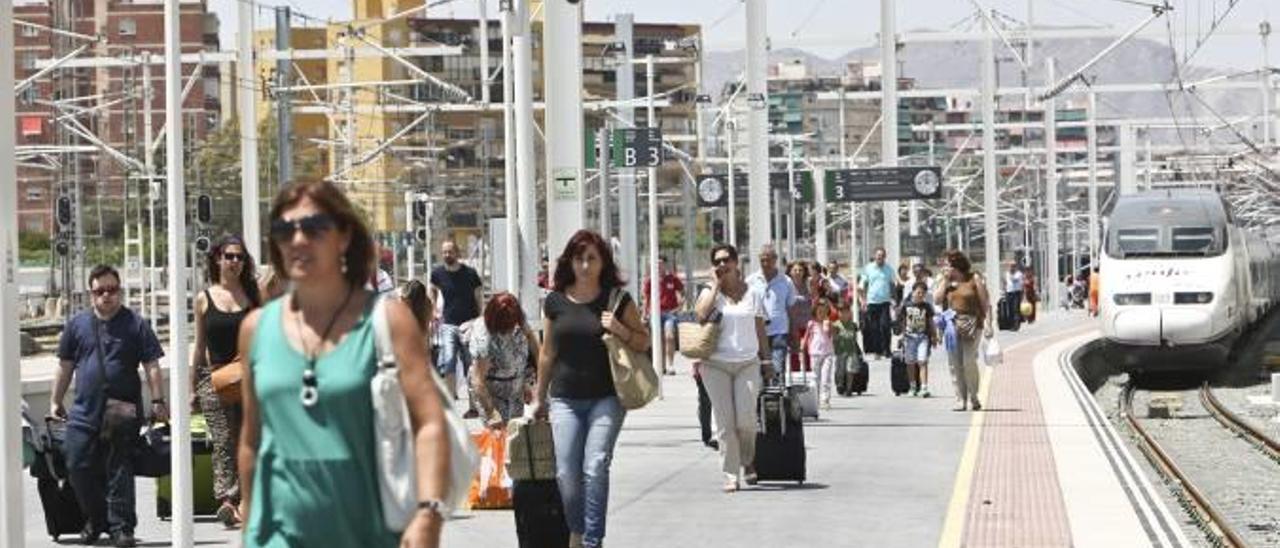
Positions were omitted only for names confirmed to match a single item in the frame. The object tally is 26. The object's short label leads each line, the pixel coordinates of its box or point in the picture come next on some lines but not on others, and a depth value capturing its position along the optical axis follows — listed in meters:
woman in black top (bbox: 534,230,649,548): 13.68
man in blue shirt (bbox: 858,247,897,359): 42.75
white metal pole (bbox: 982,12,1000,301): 60.91
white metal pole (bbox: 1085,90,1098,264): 90.19
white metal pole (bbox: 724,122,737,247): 53.19
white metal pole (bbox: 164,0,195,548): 13.39
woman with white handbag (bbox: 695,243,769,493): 18.27
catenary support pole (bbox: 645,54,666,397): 32.81
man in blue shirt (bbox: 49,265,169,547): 15.70
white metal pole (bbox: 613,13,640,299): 38.66
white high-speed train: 42.78
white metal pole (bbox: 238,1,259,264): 38.38
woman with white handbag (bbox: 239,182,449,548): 7.06
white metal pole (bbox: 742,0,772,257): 34.38
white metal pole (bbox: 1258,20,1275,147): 64.50
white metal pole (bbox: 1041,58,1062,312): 74.19
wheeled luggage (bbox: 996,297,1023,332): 62.06
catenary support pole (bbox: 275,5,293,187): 38.06
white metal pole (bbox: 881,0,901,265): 50.59
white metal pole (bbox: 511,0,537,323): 24.61
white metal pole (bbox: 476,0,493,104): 45.84
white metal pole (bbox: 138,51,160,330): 43.56
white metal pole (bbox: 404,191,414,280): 60.77
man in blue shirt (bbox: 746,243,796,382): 22.91
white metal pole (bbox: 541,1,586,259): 23.09
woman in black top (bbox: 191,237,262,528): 14.94
